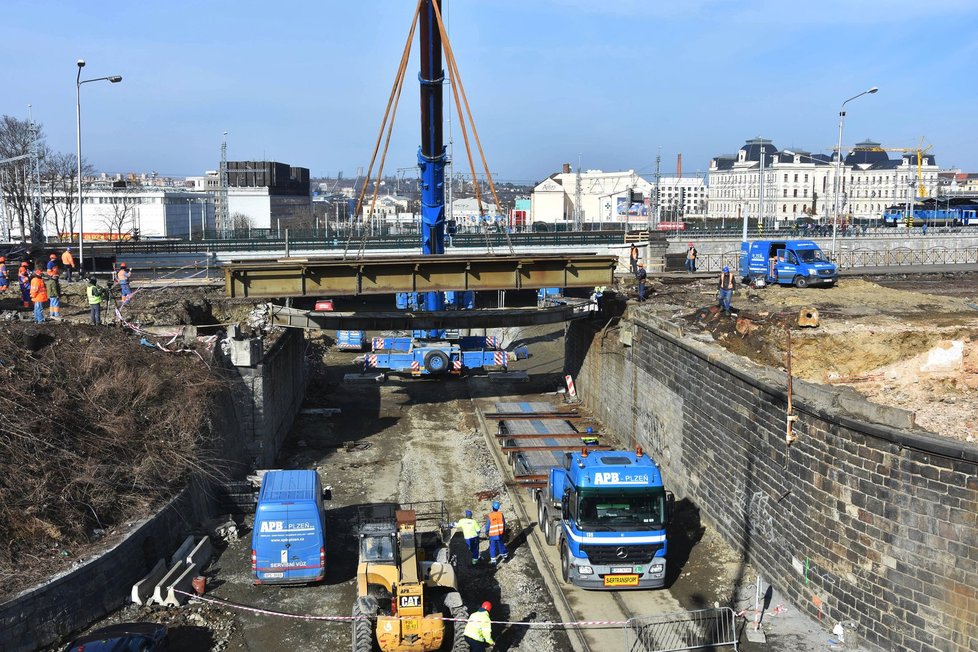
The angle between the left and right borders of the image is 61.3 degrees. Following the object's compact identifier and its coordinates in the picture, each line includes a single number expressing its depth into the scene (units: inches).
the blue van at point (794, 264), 1241.4
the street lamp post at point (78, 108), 1245.7
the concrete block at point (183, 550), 663.8
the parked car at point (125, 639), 490.0
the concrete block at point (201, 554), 667.4
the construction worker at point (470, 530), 679.7
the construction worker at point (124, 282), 1111.6
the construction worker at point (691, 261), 1647.4
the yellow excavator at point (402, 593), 523.2
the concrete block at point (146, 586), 602.2
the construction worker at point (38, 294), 968.3
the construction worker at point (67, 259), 1245.7
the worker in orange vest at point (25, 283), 1087.0
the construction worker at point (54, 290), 1021.8
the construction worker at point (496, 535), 695.1
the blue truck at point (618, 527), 618.8
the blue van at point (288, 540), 625.9
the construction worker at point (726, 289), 1014.4
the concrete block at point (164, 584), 606.5
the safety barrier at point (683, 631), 558.3
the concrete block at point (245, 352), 906.7
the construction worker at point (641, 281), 1176.2
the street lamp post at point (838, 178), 1374.0
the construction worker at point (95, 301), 962.7
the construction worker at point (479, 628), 509.7
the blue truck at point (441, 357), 1330.0
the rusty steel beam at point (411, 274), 969.5
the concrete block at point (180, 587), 608.5
